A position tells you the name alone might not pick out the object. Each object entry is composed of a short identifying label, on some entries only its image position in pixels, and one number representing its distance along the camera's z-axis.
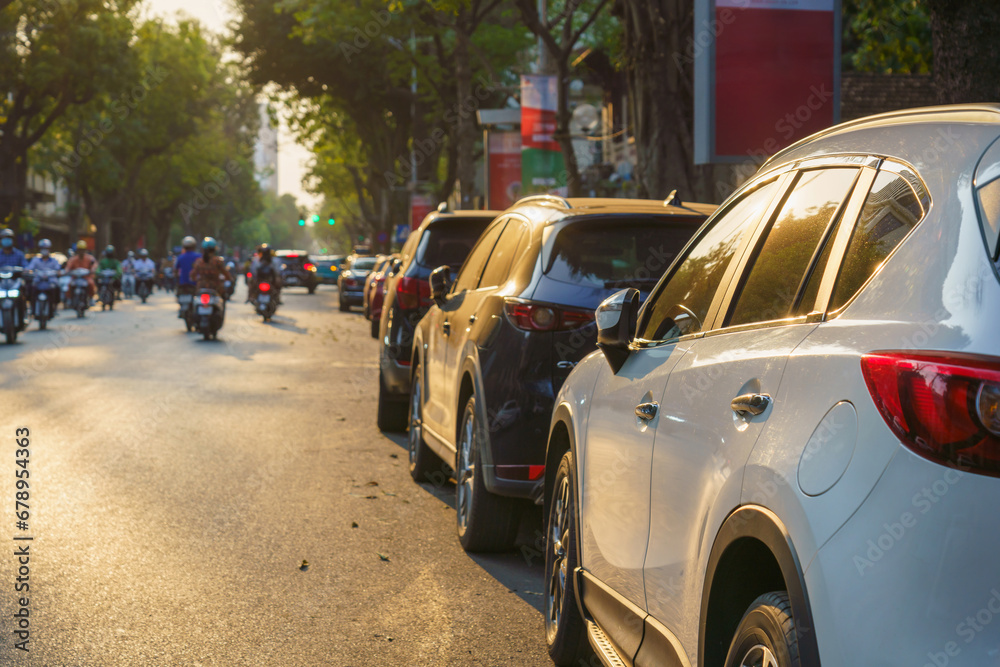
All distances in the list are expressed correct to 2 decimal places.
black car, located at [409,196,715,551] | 5.96
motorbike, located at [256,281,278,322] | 28.78
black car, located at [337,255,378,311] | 36.22
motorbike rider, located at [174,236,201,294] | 23.36
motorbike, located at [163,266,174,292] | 53.71
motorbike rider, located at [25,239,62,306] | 25.12
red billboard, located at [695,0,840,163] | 12.93
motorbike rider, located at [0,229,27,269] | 20.44
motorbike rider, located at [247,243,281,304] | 28.42
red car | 19.59
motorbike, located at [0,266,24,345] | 19.64
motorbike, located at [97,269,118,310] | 35.00
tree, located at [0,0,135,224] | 40.06
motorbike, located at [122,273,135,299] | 43.56
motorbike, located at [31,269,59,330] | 24.03
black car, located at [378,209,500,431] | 10.47
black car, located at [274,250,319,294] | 50.53
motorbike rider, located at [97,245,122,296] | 36.30
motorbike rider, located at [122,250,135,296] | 43.31
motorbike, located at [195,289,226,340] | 21.34
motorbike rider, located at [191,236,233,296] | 22.14
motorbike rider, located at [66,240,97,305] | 30.19
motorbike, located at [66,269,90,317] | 29.62
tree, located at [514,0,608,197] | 19.31
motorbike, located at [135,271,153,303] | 42.00
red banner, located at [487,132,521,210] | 32.03
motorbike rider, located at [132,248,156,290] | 42.50
